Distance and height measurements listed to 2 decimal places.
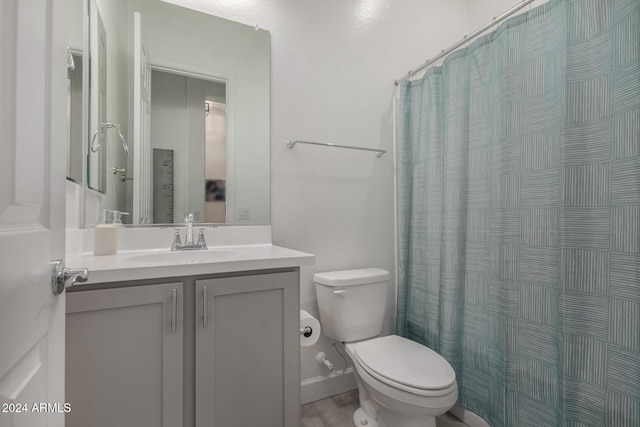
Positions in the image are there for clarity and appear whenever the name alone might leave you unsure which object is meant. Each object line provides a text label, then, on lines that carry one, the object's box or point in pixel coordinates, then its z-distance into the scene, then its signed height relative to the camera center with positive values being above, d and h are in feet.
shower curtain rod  3.97 +2.80
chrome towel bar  5.26 +1.30
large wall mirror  4.10 +1.55
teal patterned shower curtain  3.10 -0.02
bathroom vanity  2.82 -1.35
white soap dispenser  3.80 -0.32
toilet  3.65 -2.06
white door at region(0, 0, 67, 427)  1.28 +0.04
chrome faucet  4.42 -0.40
